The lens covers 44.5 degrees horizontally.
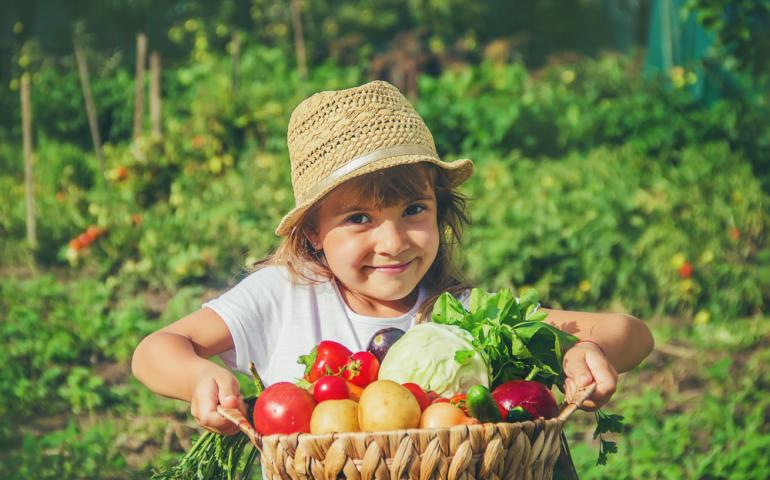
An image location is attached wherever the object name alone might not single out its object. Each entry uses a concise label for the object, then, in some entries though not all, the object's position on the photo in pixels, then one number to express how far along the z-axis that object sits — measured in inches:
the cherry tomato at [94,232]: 248.2
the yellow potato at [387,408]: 73.3
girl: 97.9
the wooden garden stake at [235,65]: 320.8
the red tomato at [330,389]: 80.2
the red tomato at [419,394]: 79.2
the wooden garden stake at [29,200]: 255.3
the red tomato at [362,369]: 86.5
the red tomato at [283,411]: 77.0
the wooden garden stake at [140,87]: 313.9
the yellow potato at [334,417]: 75.0
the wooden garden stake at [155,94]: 306.7
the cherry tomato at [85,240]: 246.5
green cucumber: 73.6
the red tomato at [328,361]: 87.7
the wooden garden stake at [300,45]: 356.5
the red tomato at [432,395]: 83.5
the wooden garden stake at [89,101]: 293.9
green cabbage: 84.0
